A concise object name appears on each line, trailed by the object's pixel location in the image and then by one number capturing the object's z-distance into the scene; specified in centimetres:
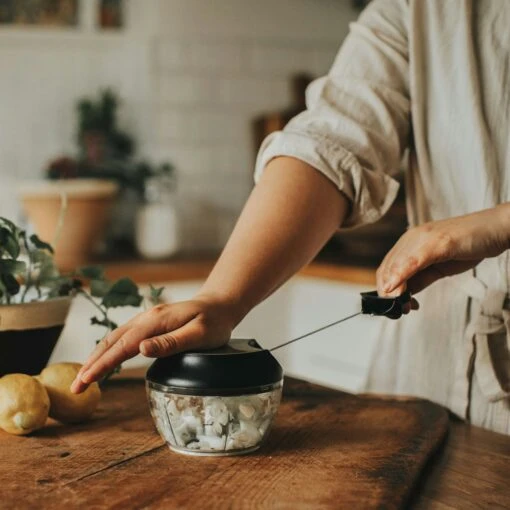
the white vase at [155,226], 314
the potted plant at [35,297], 126
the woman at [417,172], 132
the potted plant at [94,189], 287
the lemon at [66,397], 120
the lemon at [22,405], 117
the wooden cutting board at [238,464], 100
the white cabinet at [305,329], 277
